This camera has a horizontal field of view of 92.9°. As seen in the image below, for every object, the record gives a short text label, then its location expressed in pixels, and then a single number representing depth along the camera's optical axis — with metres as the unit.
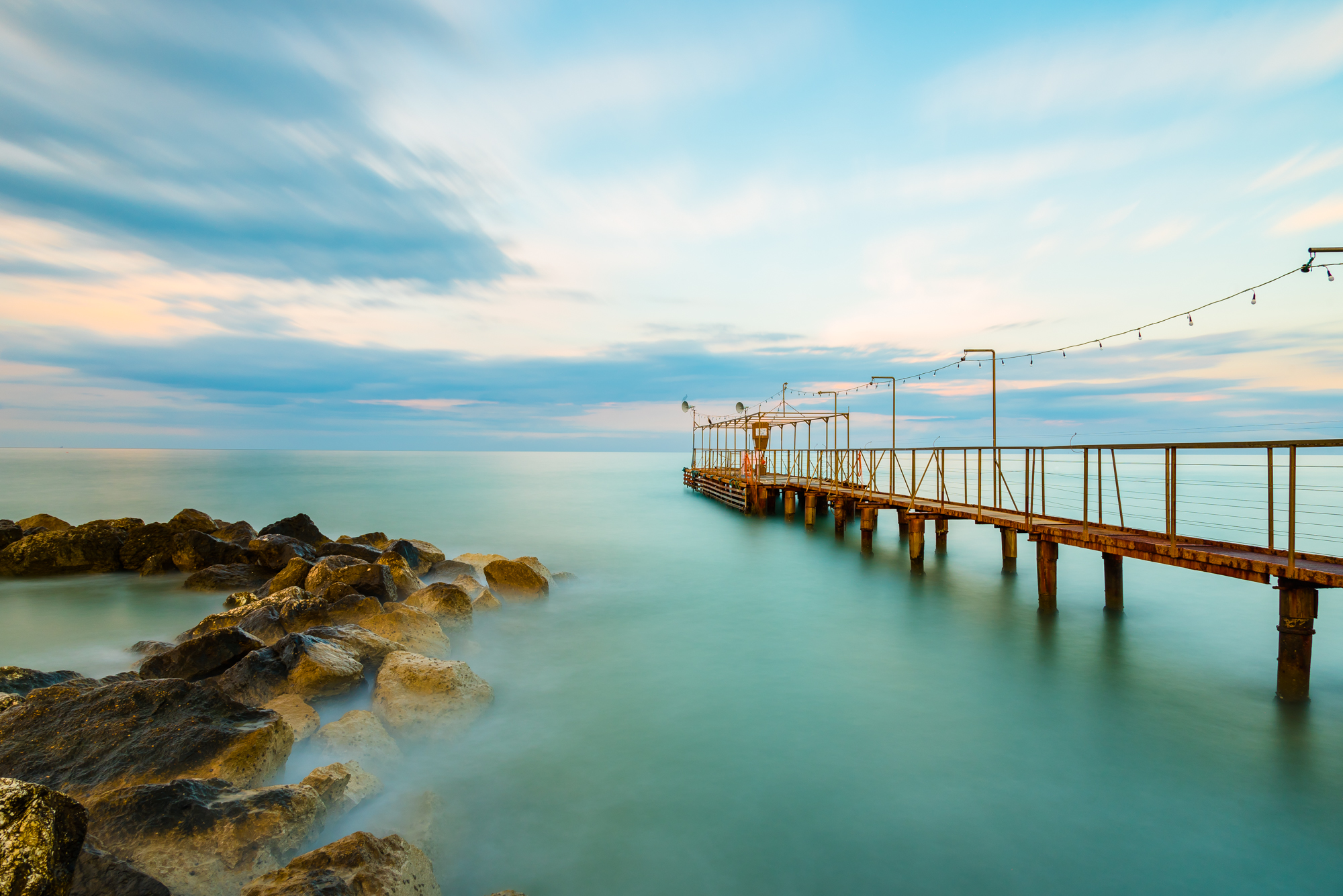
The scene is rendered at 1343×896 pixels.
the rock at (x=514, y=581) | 11.68
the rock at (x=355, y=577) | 9.70
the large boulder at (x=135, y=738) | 4.36
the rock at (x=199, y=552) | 13.29
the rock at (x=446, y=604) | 9.35
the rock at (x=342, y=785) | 4.54
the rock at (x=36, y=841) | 2.76
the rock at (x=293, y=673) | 6.07
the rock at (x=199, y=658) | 6.41
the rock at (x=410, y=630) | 7.94
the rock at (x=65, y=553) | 13.30
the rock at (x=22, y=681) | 5.68
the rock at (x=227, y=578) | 12.27
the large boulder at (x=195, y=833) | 3.52
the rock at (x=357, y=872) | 3.13
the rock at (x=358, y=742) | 5.40
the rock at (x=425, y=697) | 6.07
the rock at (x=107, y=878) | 3.01
